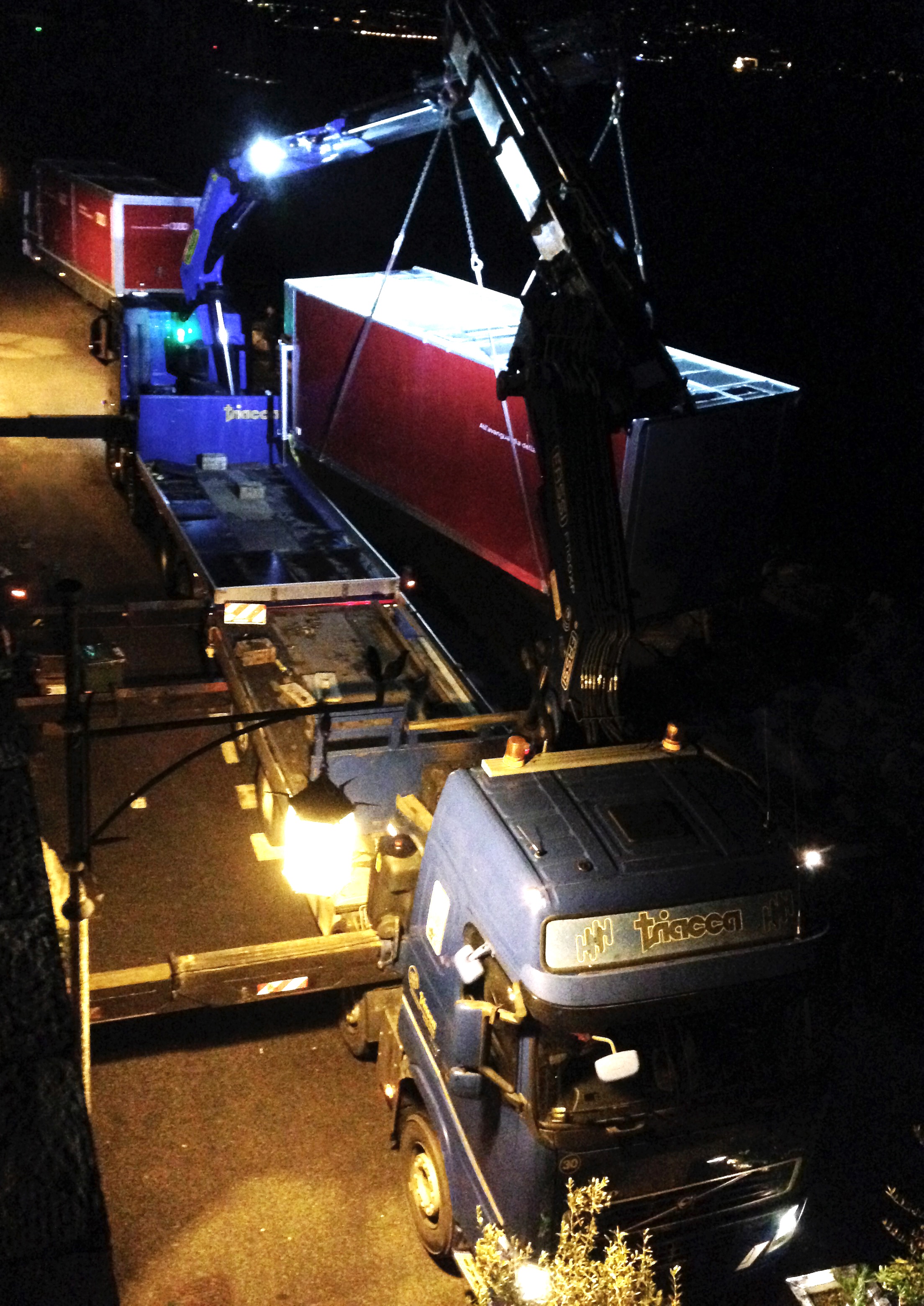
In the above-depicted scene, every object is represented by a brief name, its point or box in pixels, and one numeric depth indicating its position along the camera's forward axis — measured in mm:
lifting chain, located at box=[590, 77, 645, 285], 8484
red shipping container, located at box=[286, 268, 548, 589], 13664
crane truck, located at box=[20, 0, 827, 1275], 5430
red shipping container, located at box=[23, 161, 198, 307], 23266
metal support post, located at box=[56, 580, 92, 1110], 4406
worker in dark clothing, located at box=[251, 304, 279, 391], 23500
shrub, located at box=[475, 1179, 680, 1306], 4645
